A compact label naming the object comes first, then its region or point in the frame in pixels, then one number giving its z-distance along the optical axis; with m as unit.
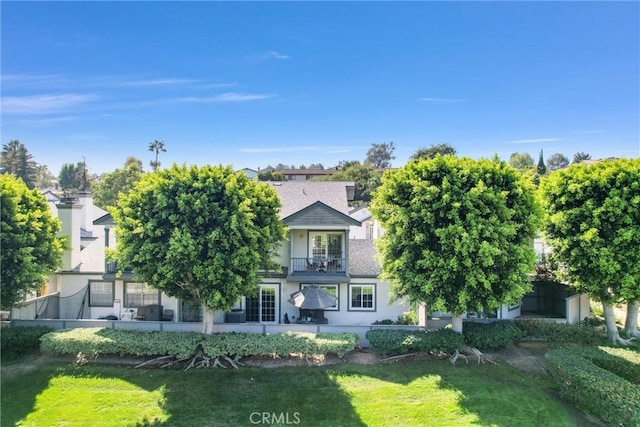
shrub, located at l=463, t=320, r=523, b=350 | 14.91
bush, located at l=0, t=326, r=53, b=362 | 14.74
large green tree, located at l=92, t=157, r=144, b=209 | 58.09
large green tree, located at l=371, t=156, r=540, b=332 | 13.76
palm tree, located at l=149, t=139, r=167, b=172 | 71.41
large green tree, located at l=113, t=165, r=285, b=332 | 13.82
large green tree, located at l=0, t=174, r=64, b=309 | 14.82
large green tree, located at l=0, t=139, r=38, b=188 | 78.38
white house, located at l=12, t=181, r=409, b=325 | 18.34
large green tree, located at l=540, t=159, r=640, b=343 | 15.51
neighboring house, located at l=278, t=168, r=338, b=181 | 89.88
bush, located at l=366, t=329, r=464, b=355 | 14.49
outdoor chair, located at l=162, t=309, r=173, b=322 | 18.43
